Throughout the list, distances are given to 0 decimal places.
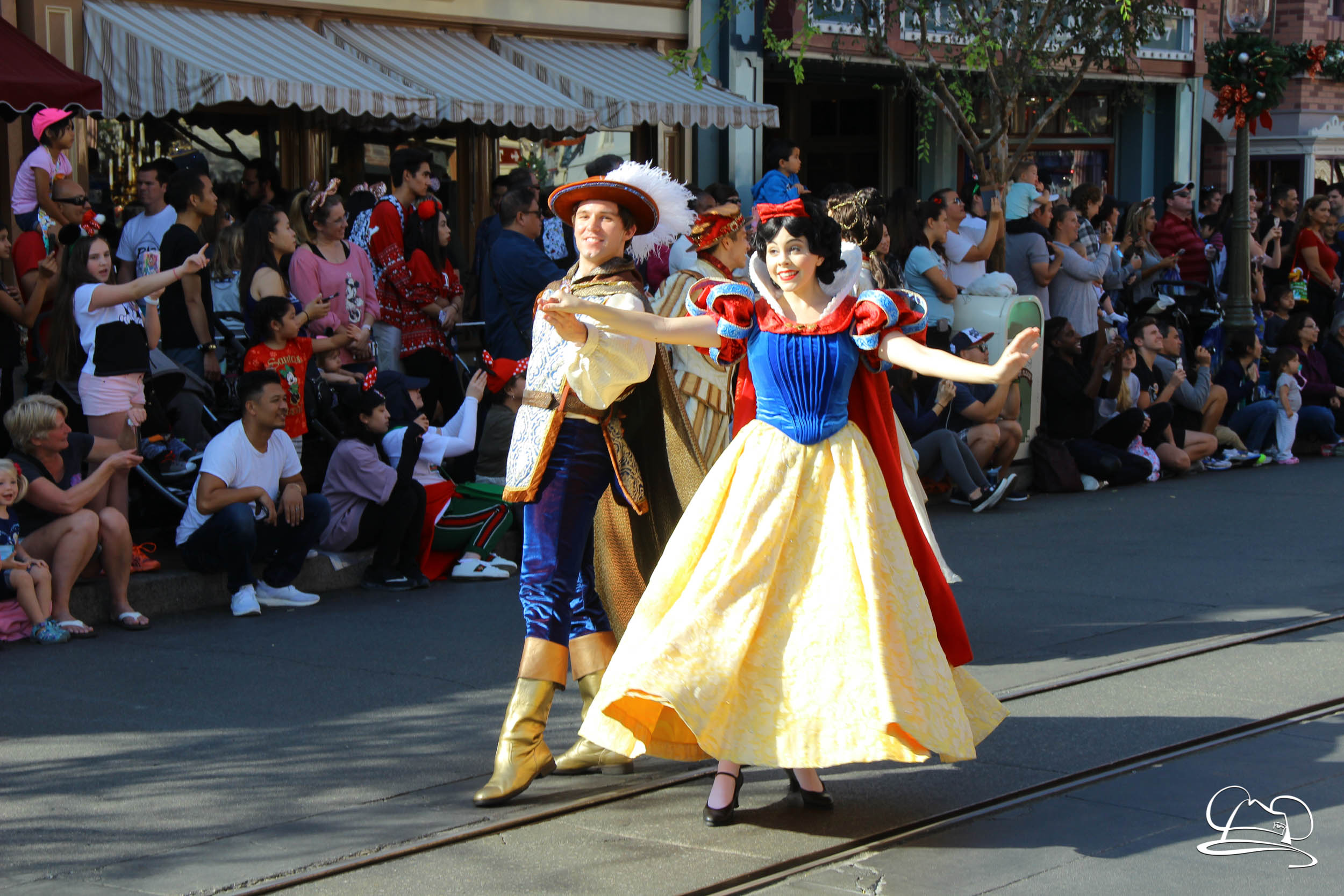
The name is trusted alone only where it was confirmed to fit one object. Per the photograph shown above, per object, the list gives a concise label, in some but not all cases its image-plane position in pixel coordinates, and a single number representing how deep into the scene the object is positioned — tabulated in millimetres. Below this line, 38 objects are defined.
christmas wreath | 14195
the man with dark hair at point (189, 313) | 9039
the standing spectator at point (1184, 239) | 15062
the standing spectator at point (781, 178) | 11805
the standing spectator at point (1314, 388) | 13422
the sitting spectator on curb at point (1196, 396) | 12656
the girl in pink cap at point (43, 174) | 9195
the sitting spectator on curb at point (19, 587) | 6898
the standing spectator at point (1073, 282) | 12445
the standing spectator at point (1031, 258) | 12398
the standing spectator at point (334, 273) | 9320
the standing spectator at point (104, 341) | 7734
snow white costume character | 4371
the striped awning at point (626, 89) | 13289
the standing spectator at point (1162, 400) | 12086
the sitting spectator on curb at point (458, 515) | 8445
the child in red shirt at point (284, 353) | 8367
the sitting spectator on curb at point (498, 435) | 9094
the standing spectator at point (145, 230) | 8961
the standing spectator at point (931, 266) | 10977
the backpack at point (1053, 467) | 11383
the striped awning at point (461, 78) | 12148
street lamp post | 14094
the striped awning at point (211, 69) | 10742
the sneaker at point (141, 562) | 7684
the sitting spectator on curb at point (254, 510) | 7625
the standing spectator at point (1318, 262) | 15242
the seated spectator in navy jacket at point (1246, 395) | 13094
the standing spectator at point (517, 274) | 9539
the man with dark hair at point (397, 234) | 10438
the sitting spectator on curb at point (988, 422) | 10781
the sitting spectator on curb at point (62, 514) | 7102
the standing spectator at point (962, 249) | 11531
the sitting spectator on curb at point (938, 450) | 10492
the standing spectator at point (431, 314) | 10430
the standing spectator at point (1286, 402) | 13031
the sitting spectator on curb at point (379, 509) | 8211
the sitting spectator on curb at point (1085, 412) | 11562
